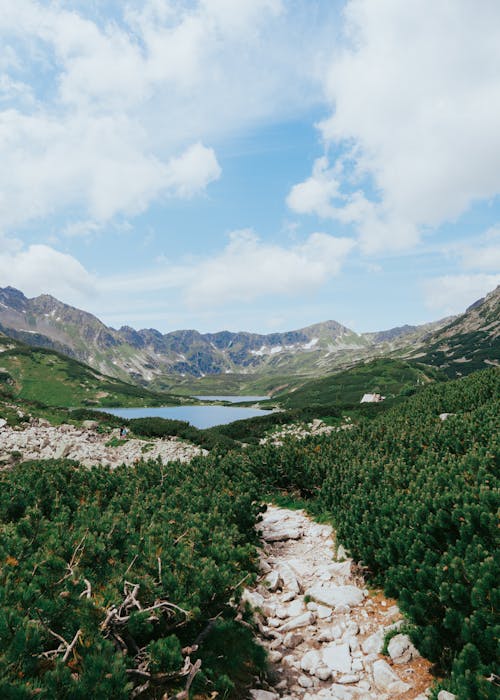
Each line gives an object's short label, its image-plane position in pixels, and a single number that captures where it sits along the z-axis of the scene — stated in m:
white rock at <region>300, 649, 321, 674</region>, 6.95
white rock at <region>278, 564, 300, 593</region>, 9.95
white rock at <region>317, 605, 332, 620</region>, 8.59
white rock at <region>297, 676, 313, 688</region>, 6.51
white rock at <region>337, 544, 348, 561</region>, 11.12
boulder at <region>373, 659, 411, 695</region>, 6.10
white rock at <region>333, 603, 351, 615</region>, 8.59
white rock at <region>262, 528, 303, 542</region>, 13.48
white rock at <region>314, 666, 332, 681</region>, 6.68
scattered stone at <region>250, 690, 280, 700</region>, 5.75
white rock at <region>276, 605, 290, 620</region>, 8.70
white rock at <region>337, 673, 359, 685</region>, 6.54
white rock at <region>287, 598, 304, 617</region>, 8.79
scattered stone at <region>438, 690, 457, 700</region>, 5.19
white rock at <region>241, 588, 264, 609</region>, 8.88
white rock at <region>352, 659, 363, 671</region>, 6.80
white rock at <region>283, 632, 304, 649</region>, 7.64
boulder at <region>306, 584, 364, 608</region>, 8.95
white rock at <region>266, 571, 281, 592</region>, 9.99
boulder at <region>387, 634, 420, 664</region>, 6.71
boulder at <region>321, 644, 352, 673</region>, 6.89
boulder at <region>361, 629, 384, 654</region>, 7.14
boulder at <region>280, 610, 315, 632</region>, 8.19
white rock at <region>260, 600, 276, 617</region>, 8.80
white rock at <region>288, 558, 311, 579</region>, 10.86
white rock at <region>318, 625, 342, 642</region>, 7.80
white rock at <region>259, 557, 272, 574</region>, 10.91
